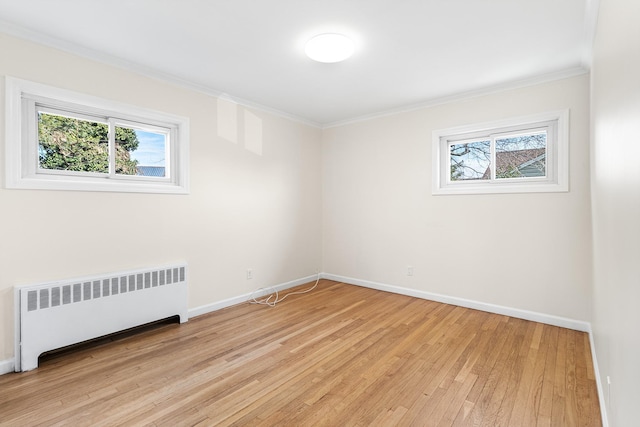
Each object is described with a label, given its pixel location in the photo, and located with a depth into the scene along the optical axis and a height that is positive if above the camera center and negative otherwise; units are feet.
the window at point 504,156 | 10.16 +2.11
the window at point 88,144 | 7.65 +2.09
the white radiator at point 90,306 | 7.41 -2.62
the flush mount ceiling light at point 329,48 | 7.77 +4.42
